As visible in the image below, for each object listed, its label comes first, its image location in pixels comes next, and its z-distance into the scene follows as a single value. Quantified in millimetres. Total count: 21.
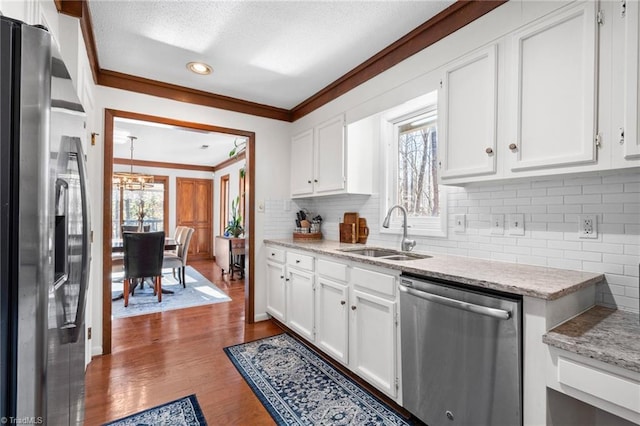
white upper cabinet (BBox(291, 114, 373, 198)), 2748
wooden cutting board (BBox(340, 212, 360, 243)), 2924
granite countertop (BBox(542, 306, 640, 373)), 969
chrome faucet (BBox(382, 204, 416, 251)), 2314
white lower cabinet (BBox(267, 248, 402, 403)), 1851
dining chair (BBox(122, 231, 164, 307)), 3832
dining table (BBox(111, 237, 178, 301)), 4152
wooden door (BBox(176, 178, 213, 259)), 7711
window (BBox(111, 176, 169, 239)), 6973
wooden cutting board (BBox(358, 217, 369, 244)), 2879
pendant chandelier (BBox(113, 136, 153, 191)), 5438
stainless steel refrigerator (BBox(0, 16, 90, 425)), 659
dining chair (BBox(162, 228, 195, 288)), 4629
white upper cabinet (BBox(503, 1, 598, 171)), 1315
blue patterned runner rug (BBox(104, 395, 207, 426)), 1750
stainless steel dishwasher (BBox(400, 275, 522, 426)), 1260
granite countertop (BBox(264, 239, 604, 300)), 1217
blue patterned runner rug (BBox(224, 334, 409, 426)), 1794
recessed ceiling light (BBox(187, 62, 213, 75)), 2506
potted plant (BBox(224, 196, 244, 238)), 5758
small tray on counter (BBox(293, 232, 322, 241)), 3256
